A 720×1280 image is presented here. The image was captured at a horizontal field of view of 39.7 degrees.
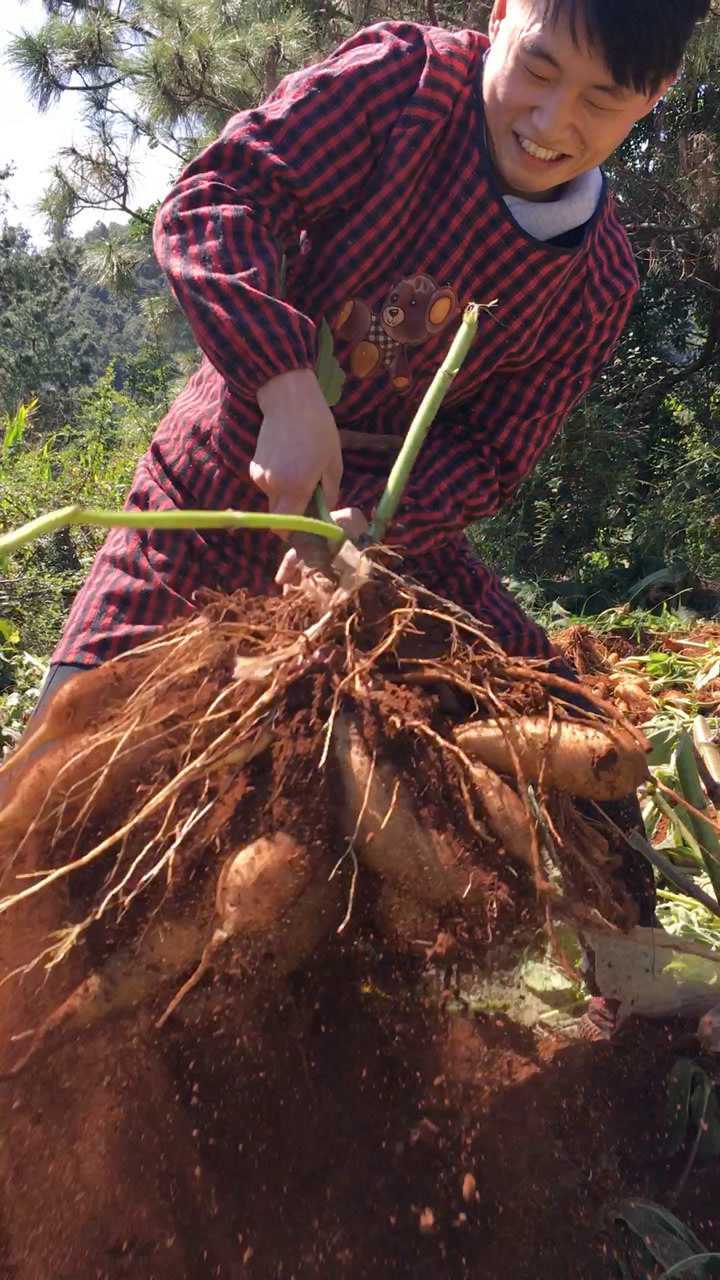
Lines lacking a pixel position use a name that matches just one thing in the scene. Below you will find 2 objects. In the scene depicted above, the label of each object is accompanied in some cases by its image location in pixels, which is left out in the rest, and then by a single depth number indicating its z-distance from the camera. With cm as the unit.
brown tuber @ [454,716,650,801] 96
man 101
